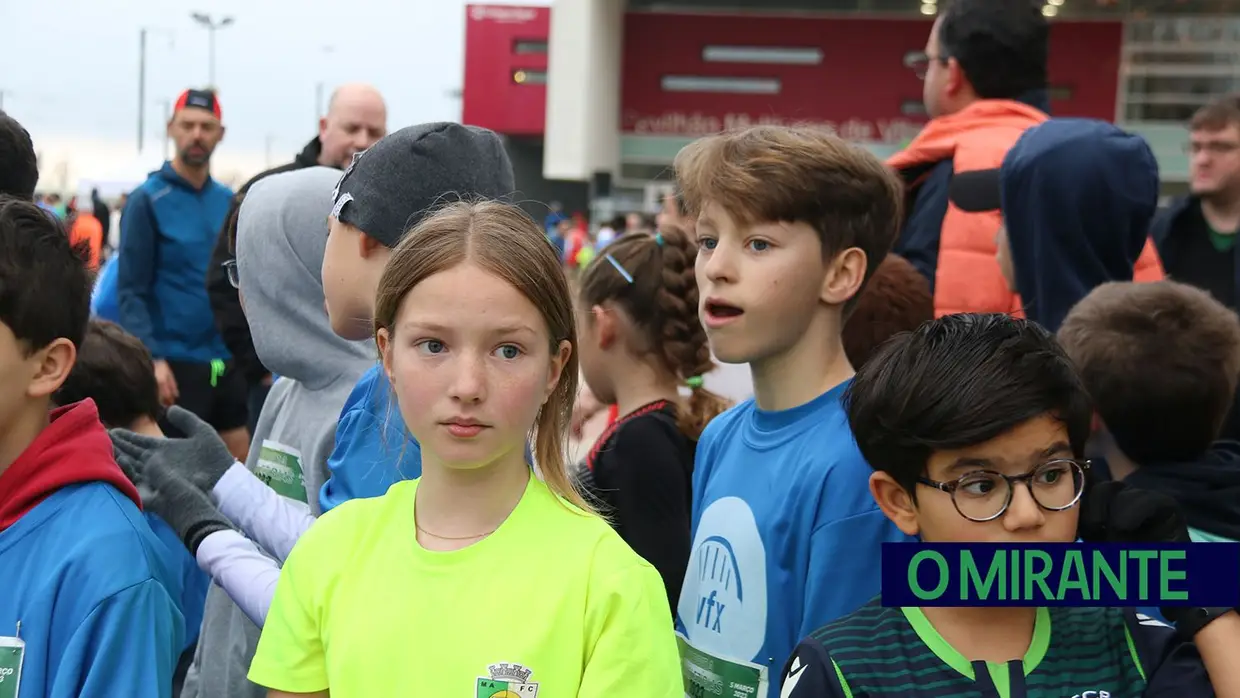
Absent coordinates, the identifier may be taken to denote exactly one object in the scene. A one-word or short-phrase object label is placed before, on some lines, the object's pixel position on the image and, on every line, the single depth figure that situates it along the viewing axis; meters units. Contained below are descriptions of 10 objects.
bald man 5.39
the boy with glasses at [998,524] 1.68
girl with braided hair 3.17
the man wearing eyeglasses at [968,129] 3.60
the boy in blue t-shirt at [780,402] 2.08
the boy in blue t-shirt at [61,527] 1.89
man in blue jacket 6.26
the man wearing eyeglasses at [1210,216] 4.67
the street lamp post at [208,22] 38.56
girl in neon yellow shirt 1.72
